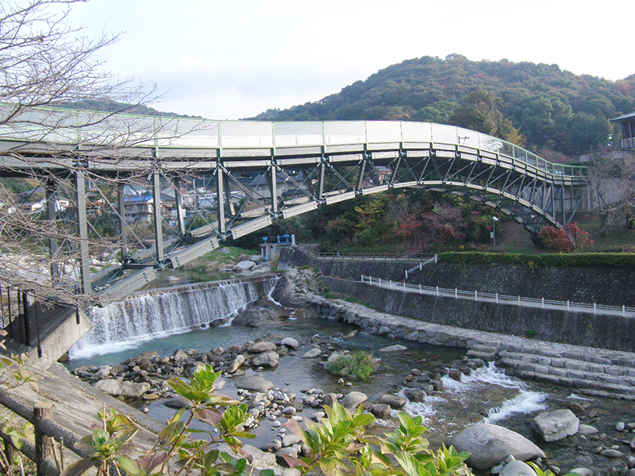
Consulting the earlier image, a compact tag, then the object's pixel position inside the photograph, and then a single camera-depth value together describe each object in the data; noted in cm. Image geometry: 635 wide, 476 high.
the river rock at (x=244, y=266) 3594
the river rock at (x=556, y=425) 924
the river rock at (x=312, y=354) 1559
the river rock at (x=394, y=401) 1109
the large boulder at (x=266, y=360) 1457
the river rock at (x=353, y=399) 1088
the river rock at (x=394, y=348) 1605
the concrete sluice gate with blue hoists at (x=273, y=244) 3684
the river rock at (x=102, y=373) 1352
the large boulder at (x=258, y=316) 2112
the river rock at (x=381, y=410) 1032
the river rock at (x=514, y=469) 747
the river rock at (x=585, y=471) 772
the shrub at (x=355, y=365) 1327
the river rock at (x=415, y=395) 1134
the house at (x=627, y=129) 3041
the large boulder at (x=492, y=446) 841
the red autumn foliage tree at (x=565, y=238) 2353
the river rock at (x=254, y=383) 1242
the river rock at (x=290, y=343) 1675
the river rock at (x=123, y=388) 1213
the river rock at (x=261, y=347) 1595
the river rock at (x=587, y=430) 938
